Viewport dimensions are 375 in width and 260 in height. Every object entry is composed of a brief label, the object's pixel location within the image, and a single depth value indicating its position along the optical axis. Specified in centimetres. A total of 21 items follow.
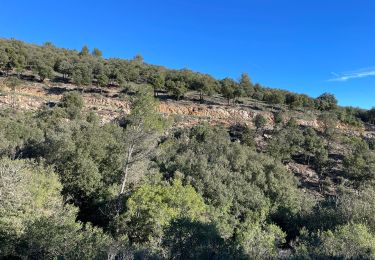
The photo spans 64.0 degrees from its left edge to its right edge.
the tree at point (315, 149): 5953
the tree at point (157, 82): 8176
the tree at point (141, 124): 3067
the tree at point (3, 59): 7502
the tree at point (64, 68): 8125
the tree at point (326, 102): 9881
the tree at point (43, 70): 7381
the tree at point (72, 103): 5616
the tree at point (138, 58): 13548
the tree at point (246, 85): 9222
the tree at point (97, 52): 13208
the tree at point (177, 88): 7850
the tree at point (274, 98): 8812
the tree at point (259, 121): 6835
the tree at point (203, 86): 8438
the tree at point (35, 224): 1505
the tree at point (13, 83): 6425
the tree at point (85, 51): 11862
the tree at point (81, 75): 7431
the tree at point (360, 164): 5456
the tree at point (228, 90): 8262
